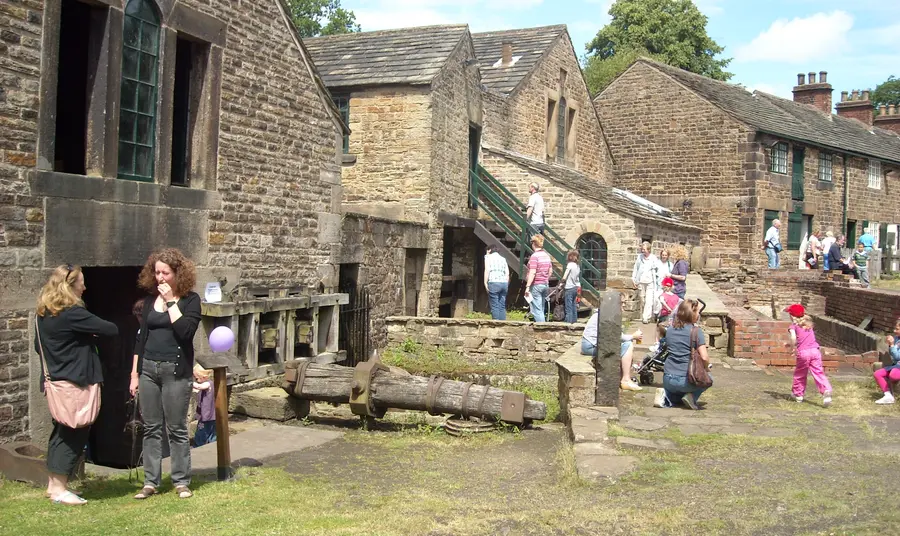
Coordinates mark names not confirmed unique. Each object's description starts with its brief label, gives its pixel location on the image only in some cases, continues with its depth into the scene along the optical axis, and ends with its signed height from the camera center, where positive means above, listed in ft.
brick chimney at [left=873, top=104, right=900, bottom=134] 133.18 +25.51
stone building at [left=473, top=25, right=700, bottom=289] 65.82 +10.36
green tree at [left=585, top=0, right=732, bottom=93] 140.56 +39.35
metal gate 45.60 -3.92
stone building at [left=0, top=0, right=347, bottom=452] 25.04 +2.93
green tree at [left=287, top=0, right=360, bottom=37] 146.20 +42.04
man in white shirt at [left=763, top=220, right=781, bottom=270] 85.53 +3.03
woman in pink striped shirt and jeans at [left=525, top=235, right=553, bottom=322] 49.34 -0.80
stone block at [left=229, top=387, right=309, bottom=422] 31.07 -5.70
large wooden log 29.48 -4.77
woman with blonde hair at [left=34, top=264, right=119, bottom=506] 18.97 -2.32
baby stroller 36.01 -4.07
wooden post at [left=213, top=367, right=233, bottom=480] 21.43 -4.50
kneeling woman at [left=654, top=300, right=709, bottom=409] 30.60 -3.32
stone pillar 28.71 -2.94
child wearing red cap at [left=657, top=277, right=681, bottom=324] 40.24 -1.49
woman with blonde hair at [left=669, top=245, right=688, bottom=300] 47.39 +0.16
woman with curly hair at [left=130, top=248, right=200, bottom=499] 19.63 -2.61
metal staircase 61.16 +2.51
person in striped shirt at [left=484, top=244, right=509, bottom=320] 52.06 -1.21
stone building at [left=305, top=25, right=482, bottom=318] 54.19 +7.26
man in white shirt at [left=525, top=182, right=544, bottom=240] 59.11 +3.68
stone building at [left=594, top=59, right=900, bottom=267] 90.27 +12.85
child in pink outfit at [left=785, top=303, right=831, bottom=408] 31.91 -2.94
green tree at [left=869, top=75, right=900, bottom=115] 198.59 +44.19
